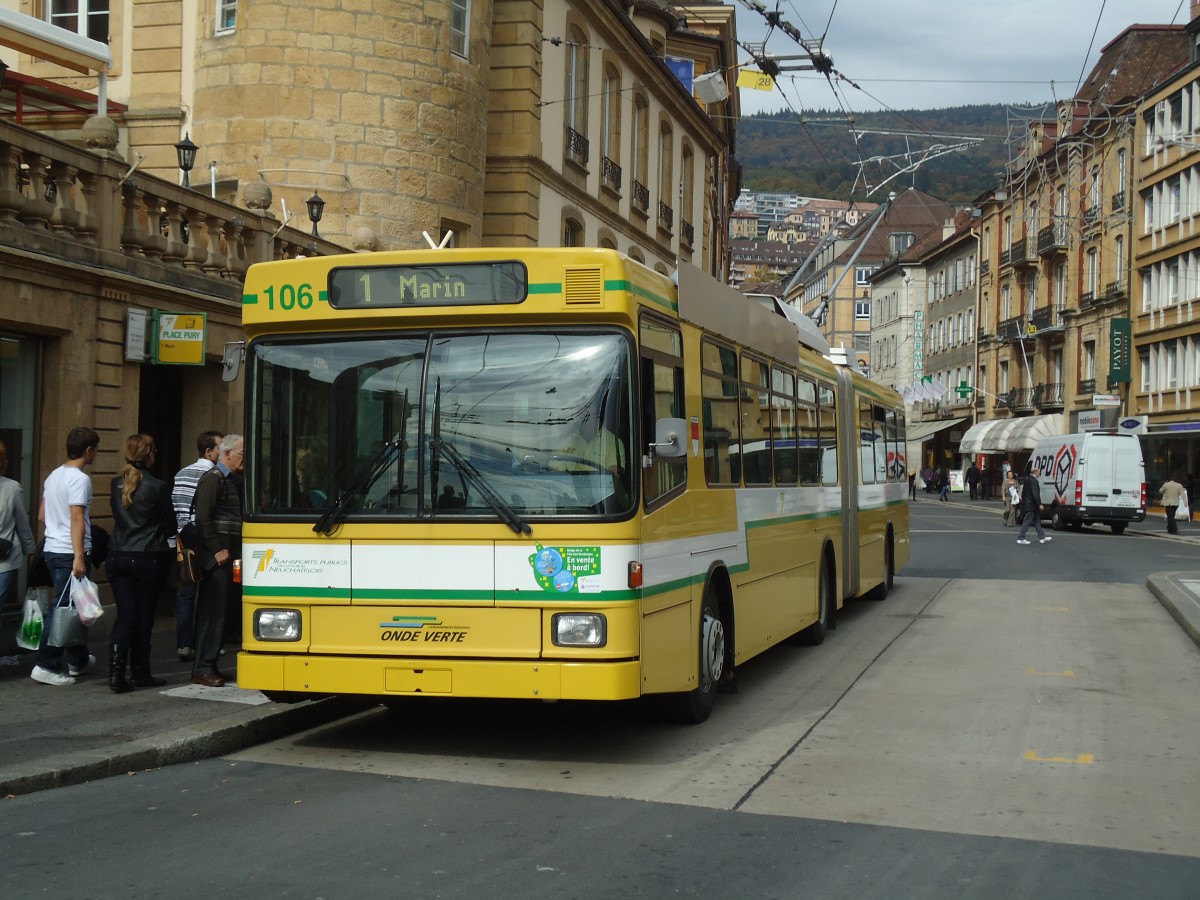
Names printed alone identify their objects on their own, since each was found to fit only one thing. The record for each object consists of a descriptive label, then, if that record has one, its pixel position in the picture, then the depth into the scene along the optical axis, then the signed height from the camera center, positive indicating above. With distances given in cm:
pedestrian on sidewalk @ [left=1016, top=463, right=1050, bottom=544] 3184 -31
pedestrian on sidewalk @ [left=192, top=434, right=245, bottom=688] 981 -47
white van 3734 +35
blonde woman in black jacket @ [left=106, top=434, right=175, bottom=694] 932 -46
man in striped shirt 1049 -14
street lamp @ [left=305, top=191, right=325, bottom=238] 1719 +341
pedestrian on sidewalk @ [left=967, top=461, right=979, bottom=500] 6769 +48
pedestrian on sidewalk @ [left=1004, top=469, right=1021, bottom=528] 4044 -25
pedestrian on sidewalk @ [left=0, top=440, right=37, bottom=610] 947 -32
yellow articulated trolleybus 746 +4
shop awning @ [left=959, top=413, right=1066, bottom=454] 6159 +269
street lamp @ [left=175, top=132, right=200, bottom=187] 1498 +358
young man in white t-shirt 934 -29
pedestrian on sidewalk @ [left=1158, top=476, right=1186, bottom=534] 3781 -19
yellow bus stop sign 1270 +133
